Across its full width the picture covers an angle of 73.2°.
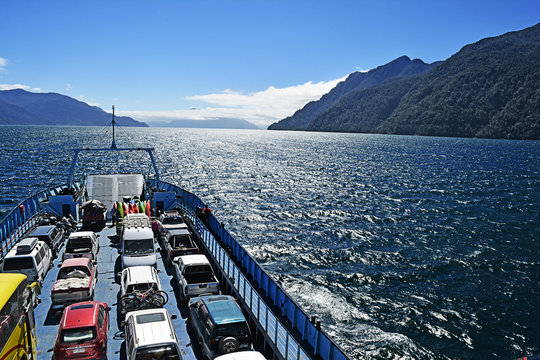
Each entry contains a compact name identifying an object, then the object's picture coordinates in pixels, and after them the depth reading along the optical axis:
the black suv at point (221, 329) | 10.74
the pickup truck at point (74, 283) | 13.56
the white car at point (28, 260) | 15.23
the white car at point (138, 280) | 13.74
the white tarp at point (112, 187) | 30.36
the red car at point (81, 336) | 10.14
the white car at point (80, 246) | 17.55
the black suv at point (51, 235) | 19.16
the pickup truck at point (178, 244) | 18.59
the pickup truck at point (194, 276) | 14.45
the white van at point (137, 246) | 16.94
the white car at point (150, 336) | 9.75
